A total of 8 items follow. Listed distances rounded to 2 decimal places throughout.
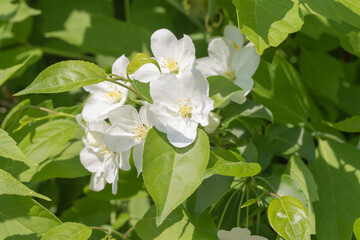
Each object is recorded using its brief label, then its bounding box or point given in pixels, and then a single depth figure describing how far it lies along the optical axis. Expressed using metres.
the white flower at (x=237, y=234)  0.55
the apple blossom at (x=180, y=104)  0.53
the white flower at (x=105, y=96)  0.57
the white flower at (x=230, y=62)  0.59
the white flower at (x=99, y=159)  0.56
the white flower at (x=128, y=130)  0.55
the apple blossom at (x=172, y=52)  0.57
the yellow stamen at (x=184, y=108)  0.54
